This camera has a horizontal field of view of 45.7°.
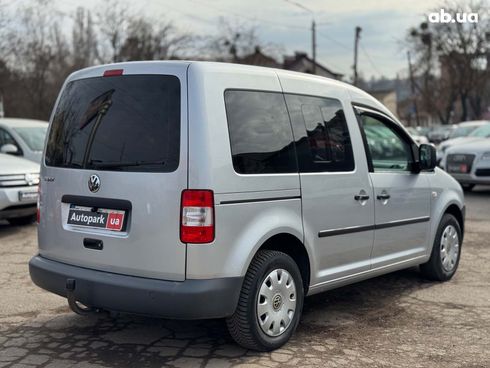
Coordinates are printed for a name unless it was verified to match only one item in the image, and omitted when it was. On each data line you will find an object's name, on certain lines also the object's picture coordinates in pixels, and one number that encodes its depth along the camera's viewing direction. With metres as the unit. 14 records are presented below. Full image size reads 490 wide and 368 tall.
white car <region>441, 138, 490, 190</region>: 12.10
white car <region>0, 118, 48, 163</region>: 10.19
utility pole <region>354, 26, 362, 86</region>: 40.69
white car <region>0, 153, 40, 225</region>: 7.91
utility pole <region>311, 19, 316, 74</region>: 34.03
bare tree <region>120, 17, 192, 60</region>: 35.28
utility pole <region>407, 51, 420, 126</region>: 46.49
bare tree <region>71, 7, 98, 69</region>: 35.53
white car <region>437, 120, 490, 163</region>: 13.96
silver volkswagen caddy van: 3.48
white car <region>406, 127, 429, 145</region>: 23.67
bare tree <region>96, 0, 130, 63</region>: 35.94
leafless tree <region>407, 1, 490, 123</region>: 37.44
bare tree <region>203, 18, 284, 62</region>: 38.66
